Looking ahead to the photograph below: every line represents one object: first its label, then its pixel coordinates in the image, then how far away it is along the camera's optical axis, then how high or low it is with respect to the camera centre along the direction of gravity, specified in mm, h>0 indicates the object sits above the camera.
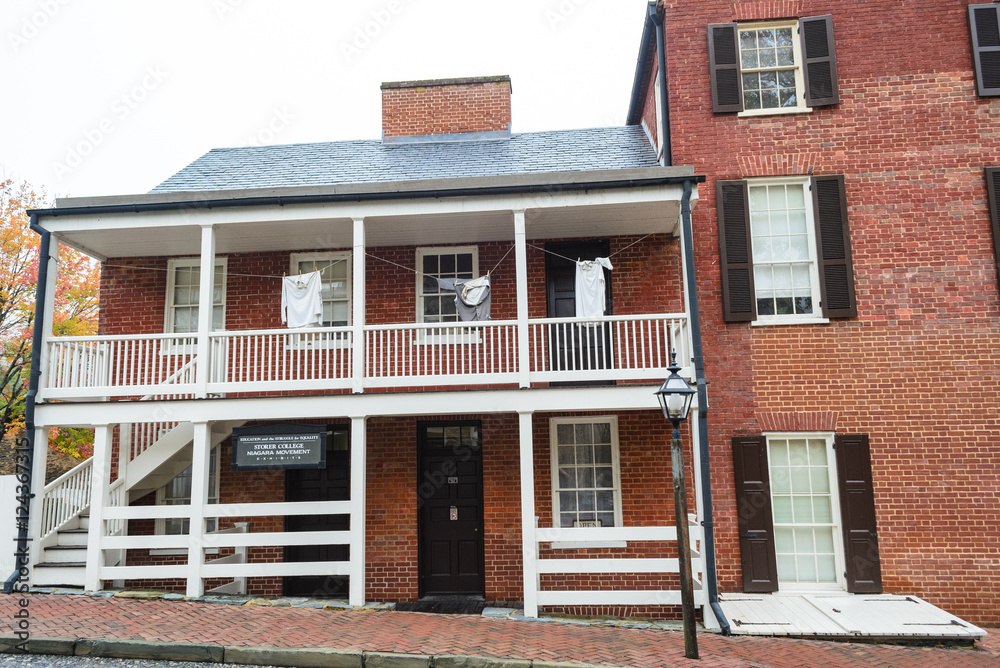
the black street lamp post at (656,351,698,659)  7379 -539
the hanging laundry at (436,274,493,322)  10516 +1974
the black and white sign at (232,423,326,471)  9852 -130
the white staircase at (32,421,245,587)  9664 -789
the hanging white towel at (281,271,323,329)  10594 +2049
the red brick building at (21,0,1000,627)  9617 +1095
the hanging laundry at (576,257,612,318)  10211 +1997
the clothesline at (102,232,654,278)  11156 +2832
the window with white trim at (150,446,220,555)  11422 -892
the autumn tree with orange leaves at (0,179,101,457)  20141 +4300
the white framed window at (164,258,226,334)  11922 +2428
